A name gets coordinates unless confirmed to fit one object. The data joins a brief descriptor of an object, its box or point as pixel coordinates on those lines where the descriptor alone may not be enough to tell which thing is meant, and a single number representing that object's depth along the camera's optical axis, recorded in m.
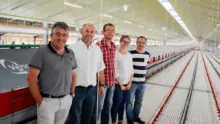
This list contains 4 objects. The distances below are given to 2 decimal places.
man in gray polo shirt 1.90
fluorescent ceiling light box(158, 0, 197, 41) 10.59
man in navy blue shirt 3.43
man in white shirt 2.46
